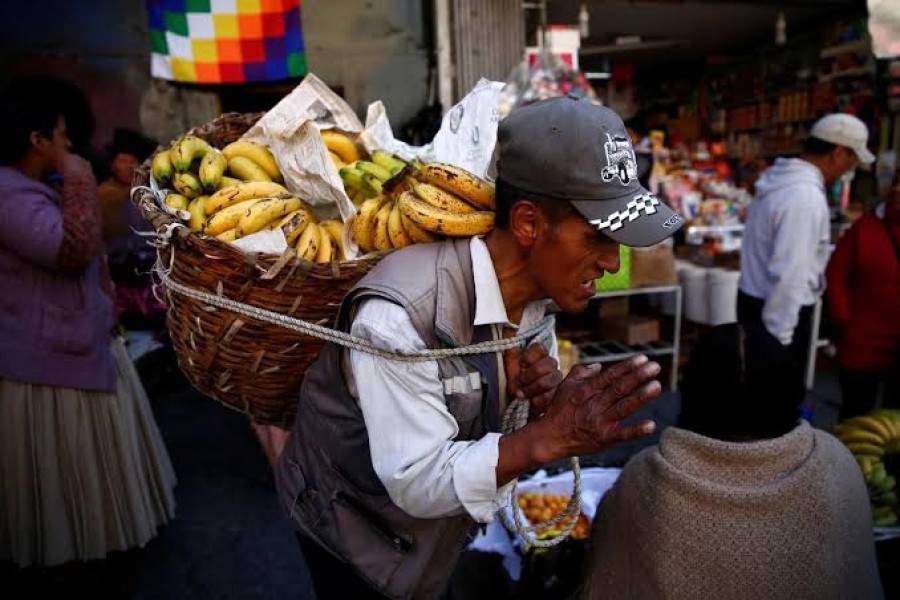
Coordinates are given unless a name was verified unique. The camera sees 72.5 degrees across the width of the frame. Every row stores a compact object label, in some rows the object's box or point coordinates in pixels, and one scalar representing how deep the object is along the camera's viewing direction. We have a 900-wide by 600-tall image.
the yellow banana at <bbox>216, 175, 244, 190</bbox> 1.67
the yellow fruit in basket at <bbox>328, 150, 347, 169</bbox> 1.84
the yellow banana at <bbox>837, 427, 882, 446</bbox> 2.71
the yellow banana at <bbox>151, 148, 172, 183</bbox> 1.71
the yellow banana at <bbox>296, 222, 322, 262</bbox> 1.49
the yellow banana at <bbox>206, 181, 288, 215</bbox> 1.54
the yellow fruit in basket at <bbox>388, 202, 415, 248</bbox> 1.44
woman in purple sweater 2.30
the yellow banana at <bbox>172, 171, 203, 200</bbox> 1.65
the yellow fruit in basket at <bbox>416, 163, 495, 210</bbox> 1.38
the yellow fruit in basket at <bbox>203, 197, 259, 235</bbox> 1.46
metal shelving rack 4.78
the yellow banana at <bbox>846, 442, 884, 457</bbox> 2.67
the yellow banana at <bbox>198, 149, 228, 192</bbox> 1.64
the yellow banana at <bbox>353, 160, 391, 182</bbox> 1.73
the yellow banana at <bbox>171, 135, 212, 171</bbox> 1.70
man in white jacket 3.44
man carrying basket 1.10
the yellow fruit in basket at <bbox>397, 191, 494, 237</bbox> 1.32
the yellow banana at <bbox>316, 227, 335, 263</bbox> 1.53
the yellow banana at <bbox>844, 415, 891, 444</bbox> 2.71
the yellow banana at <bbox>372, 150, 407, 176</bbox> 1.82
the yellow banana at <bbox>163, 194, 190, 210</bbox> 1.59
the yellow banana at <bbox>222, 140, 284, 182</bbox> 1.78
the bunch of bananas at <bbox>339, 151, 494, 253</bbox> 1.34
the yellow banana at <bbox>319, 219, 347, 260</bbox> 1.58
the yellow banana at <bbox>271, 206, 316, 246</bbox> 1.50
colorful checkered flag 4.77
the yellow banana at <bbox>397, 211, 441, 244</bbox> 1.39
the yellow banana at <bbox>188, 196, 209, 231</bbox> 1.51
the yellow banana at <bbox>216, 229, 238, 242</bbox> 1.43
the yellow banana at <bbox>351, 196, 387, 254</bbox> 1.52
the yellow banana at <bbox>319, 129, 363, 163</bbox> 1.87
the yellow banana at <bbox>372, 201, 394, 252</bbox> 1.47
